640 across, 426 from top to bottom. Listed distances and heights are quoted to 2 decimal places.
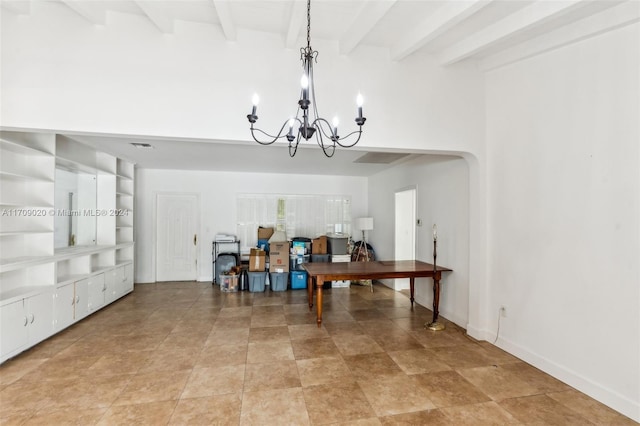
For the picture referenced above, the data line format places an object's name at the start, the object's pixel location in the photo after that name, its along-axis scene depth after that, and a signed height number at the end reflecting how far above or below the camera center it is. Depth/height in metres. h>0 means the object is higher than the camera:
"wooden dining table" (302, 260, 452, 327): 4.10 -0.83
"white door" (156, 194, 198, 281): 6.77 -0.53
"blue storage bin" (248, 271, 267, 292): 6.16 -1.41
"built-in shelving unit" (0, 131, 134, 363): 3.24 -0.36
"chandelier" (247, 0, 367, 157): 1.95 +0.83
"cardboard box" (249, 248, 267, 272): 6.22 -0.99
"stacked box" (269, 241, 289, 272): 6.27 -0.92
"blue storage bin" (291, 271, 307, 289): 6.40 -1.42
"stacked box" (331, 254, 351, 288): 6.50 -1.04
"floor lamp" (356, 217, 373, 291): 6.76 -0.23
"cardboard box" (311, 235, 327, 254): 6.67 -0.71
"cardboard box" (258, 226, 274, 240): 6.89 -0.45
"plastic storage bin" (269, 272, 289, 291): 6.24 -1.42
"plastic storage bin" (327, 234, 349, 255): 6.65 -0.70
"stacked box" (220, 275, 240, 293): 6.09 -1.43
